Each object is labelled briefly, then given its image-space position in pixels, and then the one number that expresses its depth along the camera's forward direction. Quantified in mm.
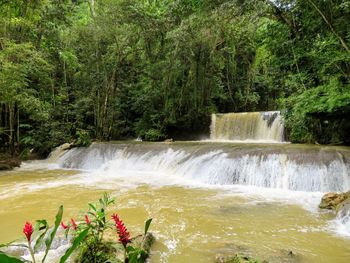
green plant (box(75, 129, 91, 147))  13773
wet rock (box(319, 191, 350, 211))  5305
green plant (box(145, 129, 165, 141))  15125
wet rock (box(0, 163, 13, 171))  11598
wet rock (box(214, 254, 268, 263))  2904
